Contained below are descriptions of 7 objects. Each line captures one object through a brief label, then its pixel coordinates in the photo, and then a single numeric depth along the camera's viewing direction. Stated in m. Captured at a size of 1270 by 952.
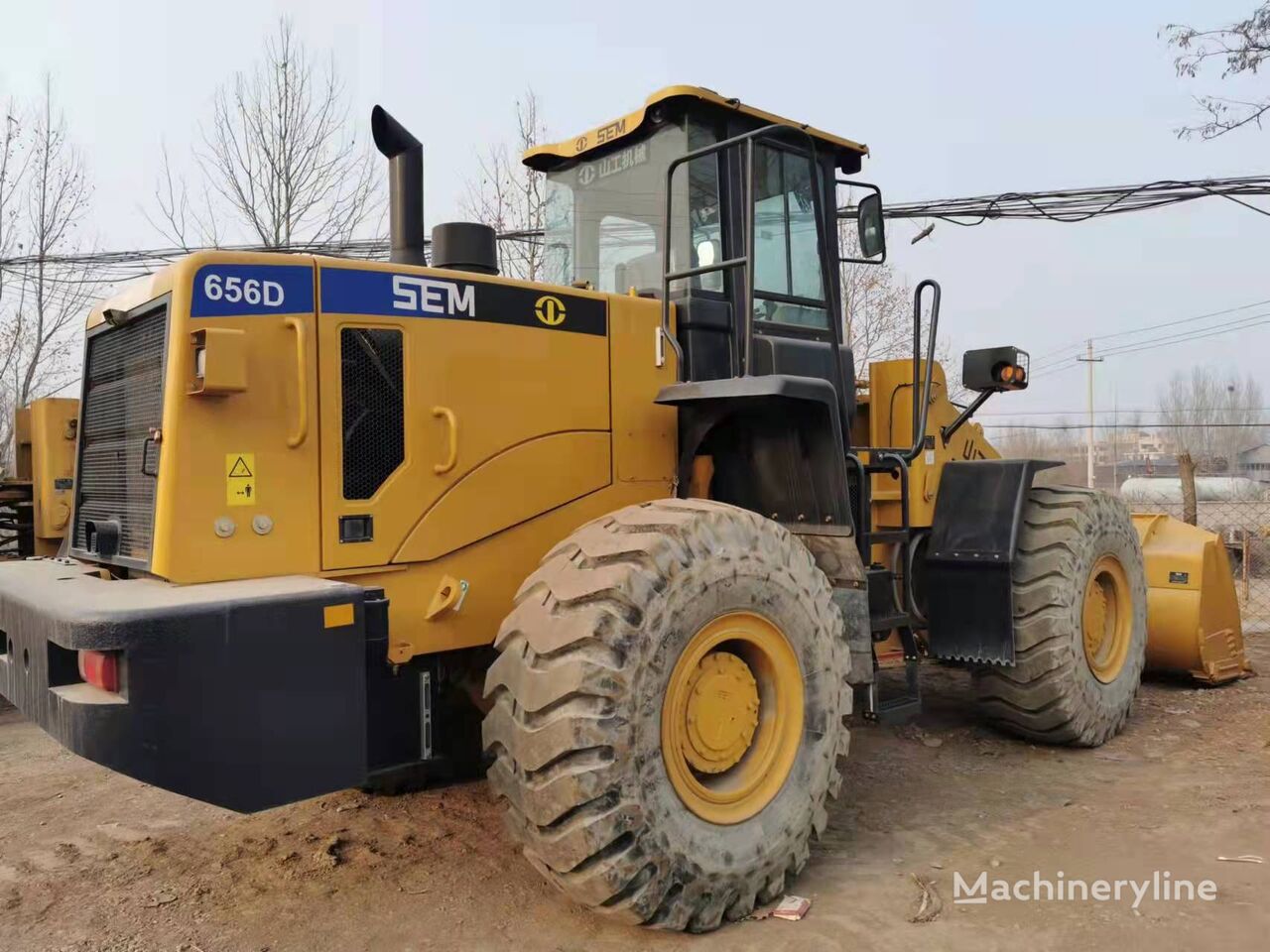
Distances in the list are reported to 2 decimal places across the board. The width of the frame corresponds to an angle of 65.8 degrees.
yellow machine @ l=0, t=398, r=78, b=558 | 7.48
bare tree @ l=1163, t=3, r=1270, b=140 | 6.71
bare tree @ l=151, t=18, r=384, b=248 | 13.55
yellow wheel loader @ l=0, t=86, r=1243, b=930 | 2.96
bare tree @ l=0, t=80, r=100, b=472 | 14.97
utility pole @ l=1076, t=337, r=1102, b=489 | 34.44
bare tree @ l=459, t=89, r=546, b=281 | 13.56
